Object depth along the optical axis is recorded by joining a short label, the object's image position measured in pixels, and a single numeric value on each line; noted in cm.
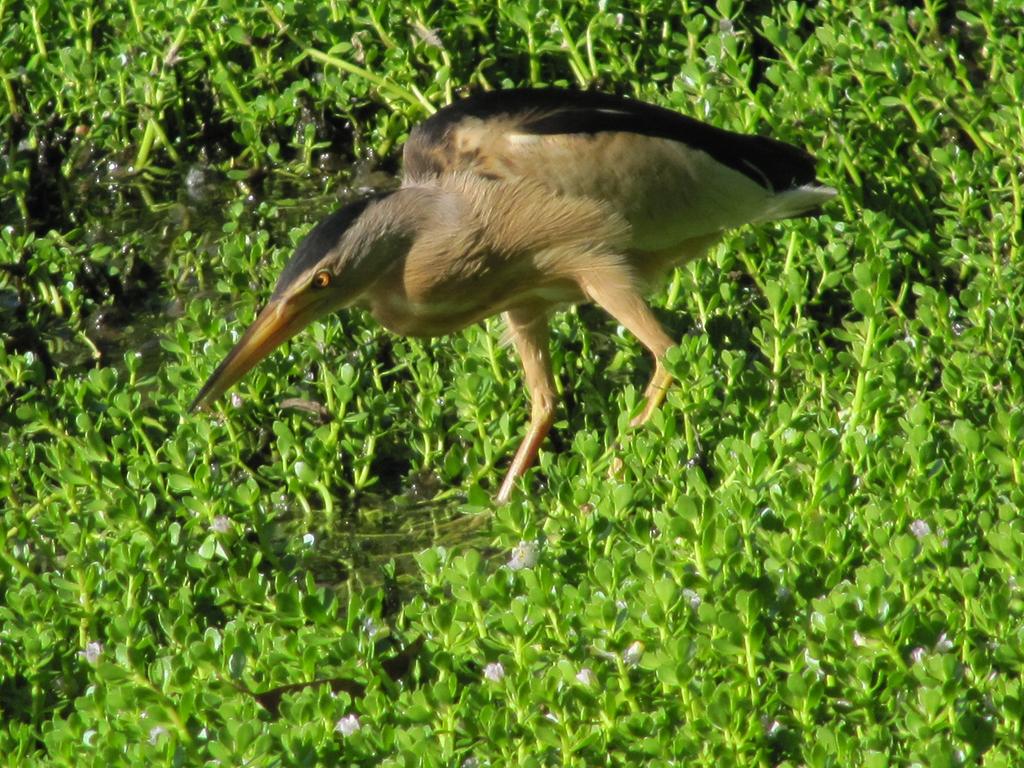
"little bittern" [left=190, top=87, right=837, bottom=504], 863
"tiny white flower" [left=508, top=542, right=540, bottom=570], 655
